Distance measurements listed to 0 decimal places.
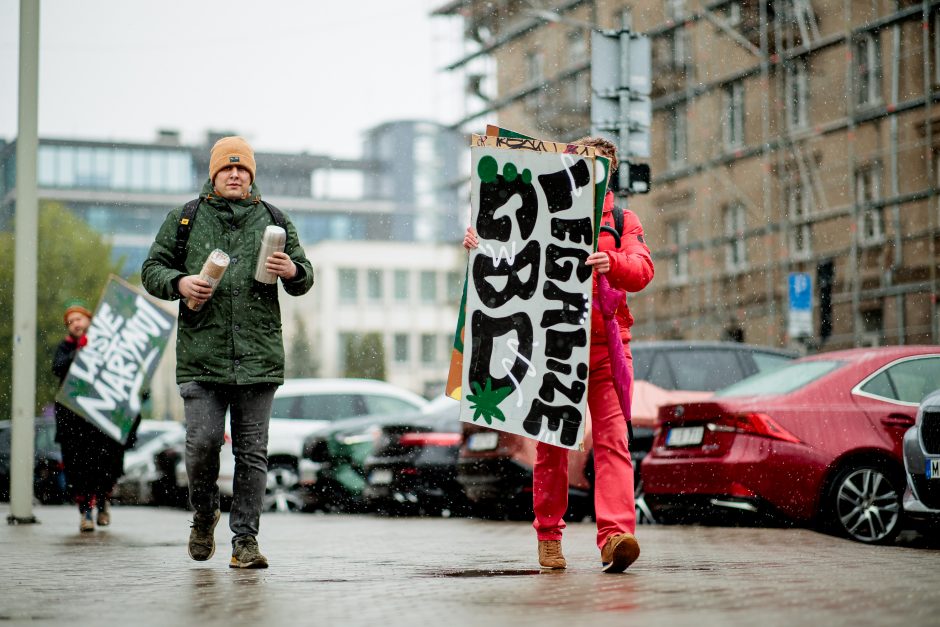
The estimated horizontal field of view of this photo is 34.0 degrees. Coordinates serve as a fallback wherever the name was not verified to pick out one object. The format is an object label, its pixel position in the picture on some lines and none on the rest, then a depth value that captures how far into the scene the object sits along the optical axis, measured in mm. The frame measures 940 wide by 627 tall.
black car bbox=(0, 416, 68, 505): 24062
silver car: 8766
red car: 10070
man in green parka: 7234
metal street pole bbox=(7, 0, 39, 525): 12820
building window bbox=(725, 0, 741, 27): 31266
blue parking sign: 18844
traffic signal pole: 15031
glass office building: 104688
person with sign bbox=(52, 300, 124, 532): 12227
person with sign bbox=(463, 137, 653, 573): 6930
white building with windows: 89875
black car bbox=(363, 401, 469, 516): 14422
